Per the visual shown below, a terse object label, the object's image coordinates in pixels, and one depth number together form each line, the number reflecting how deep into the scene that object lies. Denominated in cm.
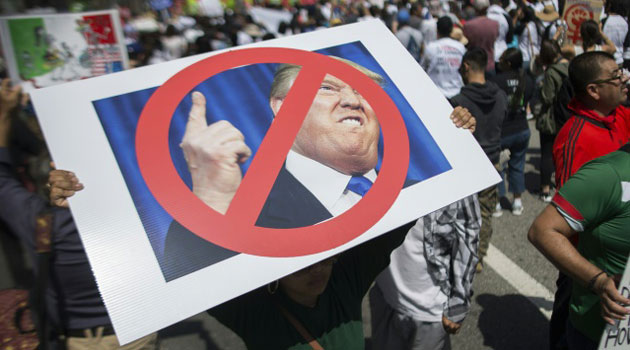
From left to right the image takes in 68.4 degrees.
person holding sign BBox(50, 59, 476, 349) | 118
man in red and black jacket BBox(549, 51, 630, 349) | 239
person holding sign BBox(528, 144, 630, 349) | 161
